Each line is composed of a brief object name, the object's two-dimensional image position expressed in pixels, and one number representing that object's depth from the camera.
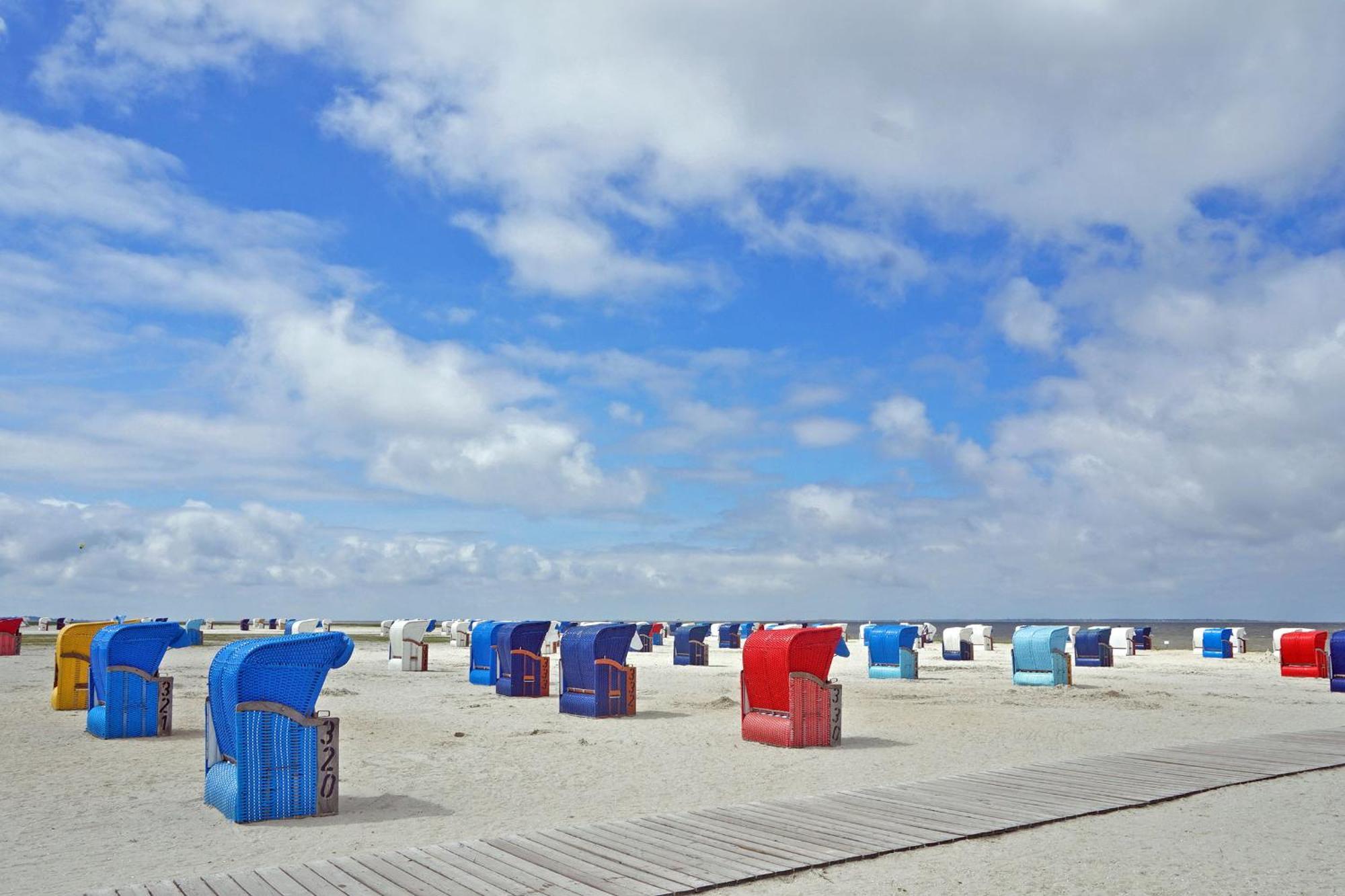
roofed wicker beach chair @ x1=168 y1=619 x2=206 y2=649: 63.55
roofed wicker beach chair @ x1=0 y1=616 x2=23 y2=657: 49.34
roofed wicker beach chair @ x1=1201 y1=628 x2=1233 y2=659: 50.75
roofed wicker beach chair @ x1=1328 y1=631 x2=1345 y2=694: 27.36
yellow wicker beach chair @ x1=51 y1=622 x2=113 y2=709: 22.16
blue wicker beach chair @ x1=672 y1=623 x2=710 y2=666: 43.72
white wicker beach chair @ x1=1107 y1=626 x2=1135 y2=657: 55.47
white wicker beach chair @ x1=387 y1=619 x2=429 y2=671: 38.34
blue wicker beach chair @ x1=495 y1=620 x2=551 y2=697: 26.81
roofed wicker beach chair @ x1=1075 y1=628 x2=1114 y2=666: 41.09
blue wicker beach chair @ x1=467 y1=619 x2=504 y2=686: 31.05
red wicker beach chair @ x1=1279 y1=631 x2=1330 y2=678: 34.28
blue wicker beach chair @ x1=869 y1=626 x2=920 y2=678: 34.38
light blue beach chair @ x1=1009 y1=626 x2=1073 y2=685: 29.98
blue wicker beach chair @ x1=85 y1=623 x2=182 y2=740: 17.56
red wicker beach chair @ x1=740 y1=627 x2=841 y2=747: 16.06
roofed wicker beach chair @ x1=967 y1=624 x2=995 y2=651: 64.69
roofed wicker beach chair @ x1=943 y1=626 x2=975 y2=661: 49.41
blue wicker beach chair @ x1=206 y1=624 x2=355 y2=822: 10.58
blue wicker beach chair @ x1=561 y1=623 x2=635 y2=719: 21.47
